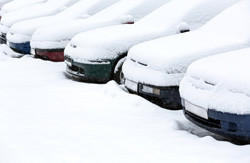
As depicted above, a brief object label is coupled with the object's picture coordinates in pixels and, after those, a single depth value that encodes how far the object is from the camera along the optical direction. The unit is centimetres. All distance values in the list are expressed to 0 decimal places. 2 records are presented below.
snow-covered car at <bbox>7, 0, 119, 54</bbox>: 1052
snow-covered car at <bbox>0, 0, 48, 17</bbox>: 1566
